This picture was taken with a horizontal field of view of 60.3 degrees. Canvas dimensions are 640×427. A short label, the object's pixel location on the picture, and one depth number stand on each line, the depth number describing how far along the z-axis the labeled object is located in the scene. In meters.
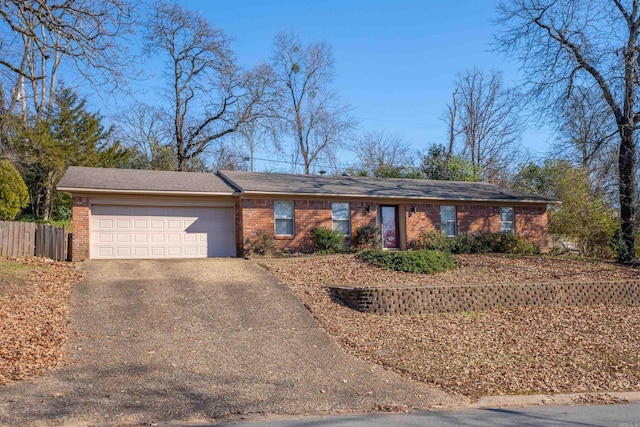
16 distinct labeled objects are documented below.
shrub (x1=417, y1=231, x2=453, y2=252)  22.19
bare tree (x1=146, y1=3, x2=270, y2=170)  31.54
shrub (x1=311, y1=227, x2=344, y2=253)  20.55
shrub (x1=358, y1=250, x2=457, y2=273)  16.80
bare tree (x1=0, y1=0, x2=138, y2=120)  9.52
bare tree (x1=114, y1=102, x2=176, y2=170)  34.59
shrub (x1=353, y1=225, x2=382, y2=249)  21.63
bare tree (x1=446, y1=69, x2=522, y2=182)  40.09
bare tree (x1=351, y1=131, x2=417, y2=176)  41.69
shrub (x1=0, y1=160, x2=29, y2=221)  22.06
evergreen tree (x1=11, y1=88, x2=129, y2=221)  25.98
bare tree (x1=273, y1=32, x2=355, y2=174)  40.47
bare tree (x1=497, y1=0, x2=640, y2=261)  19.09
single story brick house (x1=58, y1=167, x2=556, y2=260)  18.62
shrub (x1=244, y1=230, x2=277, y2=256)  19.56
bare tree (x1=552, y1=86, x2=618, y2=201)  20.18
